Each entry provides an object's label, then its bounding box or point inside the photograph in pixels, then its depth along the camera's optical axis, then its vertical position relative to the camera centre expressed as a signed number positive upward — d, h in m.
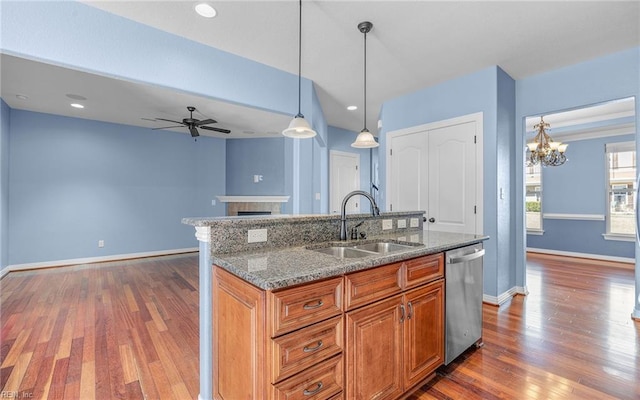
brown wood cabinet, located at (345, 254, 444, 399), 1.41 -0.72
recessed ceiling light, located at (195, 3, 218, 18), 2.36 +1.60
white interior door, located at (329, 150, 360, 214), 6.33 +0.54
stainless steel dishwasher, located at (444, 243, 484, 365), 1.96 -0.71
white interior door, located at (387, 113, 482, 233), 3.54 +0.40
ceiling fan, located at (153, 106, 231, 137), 4.27 +1.18
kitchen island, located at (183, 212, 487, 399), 1.18 -0.54
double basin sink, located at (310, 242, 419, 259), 1.90 -0.33
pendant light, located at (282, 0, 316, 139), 2.50 +0.63
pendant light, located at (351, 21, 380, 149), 3.04 +0.65
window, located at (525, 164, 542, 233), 6.13 +0.06
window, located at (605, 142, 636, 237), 5.08 +0.26
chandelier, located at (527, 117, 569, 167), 4.60 +0.84
